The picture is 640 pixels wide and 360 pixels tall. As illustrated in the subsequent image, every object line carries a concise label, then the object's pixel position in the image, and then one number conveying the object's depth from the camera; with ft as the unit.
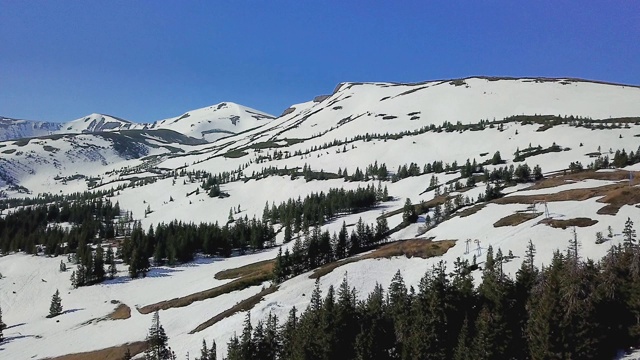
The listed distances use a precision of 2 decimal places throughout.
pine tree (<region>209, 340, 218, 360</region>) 191.99
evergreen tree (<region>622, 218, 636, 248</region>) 188.73
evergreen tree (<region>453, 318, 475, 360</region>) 155.74
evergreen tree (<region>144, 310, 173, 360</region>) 197.62
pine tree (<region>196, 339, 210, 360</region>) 191.23
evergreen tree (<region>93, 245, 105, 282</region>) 452.35
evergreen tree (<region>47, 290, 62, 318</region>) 368.27
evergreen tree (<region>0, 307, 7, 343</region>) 318.53
